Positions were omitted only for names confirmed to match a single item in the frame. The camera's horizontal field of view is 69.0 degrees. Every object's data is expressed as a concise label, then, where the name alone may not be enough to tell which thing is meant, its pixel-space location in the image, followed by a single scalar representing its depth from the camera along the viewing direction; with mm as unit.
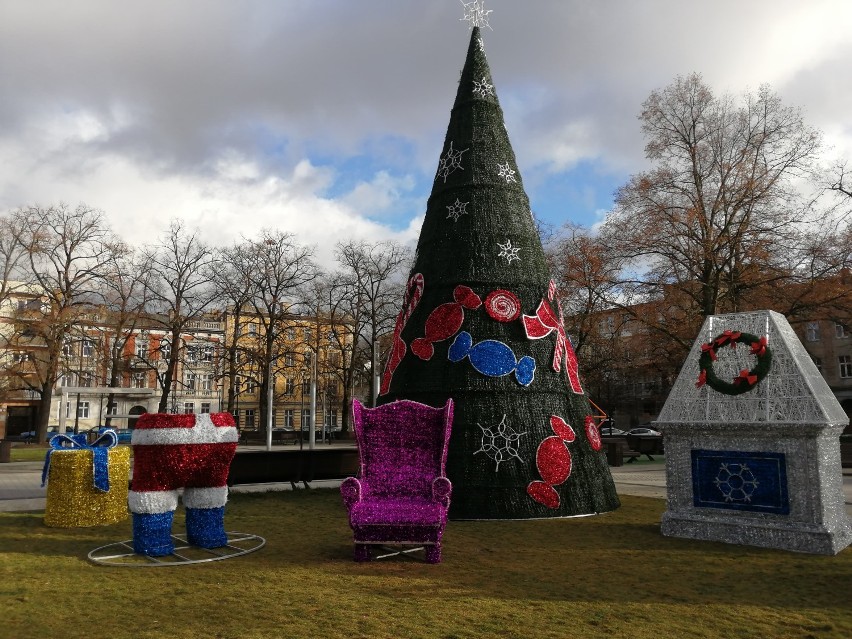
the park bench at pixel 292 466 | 11500
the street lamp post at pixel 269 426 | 18762
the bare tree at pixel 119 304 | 27844
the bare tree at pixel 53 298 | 24938
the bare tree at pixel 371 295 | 33562
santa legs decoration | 5934
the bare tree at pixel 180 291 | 28566
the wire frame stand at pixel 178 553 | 5866
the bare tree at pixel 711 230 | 19812
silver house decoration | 6520
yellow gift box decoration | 8156
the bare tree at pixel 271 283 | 29516
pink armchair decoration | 6348
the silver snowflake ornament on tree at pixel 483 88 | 10039
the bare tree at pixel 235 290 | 28438
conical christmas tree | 8156
